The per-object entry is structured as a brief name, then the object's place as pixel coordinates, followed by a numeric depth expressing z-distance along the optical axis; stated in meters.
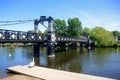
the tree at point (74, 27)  42.28
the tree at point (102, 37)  40.79
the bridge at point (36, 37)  16.36
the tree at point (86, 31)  45.99
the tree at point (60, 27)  43.62
